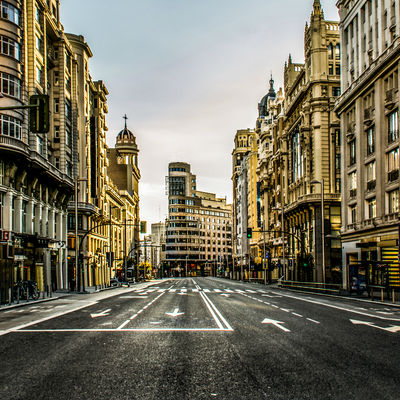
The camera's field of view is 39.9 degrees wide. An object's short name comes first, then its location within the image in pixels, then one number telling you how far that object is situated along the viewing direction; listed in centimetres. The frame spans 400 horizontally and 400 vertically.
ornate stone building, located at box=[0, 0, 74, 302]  4212
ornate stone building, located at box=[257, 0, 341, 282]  6794
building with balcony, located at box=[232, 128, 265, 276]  12519
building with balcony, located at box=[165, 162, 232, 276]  18070
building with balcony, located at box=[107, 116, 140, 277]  11454
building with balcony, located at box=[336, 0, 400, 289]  4250
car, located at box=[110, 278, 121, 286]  7324
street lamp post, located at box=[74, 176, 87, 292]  4922
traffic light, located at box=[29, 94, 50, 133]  1434
